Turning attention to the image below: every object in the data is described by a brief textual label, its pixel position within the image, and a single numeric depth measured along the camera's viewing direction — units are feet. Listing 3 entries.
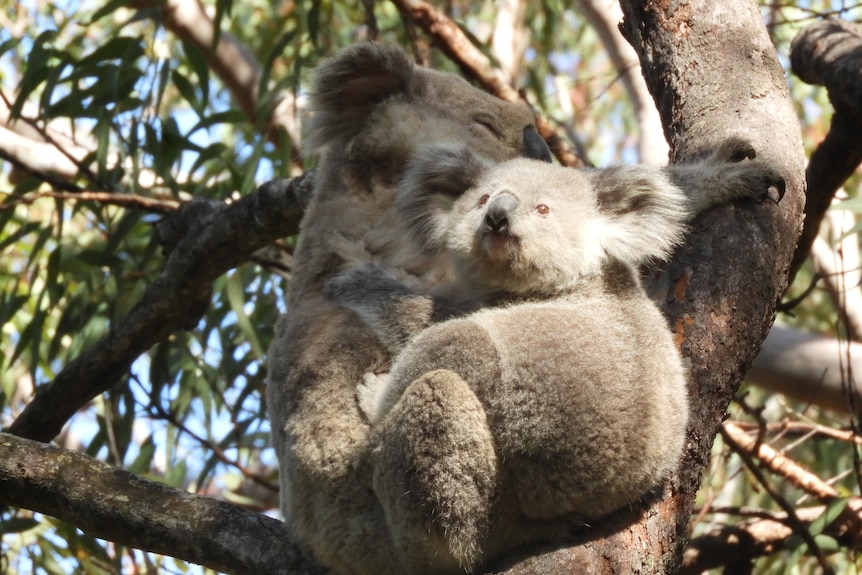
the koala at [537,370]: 13.25
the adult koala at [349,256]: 15.17
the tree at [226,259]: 14.64
